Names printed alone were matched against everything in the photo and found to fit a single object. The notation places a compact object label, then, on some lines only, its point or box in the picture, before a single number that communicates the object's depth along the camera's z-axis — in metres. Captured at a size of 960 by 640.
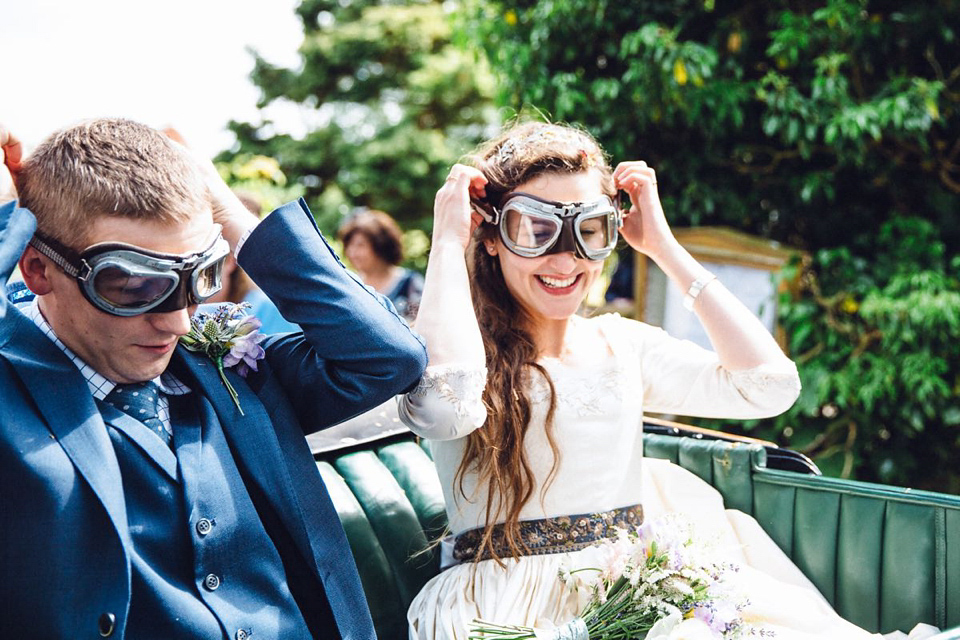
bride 2.04
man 1.42
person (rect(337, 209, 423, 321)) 5.49
